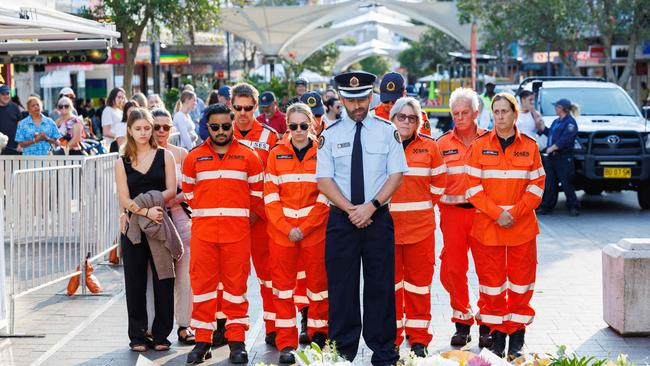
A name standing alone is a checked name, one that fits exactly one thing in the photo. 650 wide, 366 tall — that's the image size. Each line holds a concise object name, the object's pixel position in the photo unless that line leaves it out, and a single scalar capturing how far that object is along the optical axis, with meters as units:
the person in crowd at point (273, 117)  11.99
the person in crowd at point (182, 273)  8.95
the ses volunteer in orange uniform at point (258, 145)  8.78
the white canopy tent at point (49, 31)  9.33
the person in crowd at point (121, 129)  13.77
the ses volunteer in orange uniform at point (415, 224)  8.13
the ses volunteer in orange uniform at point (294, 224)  8.19
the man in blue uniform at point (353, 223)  7.52
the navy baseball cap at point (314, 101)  10.33
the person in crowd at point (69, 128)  16.97
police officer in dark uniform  17.25
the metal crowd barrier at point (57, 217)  9.70
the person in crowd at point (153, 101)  15.66
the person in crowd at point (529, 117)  17.59
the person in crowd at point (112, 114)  15.89
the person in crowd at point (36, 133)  16.64
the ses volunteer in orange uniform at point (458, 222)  8.67
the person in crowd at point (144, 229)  8.59
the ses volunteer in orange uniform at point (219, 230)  8.23
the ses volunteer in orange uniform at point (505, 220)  8.16
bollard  8.80
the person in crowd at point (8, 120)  17.80
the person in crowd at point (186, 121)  15.54
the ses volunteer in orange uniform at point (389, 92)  9.42
